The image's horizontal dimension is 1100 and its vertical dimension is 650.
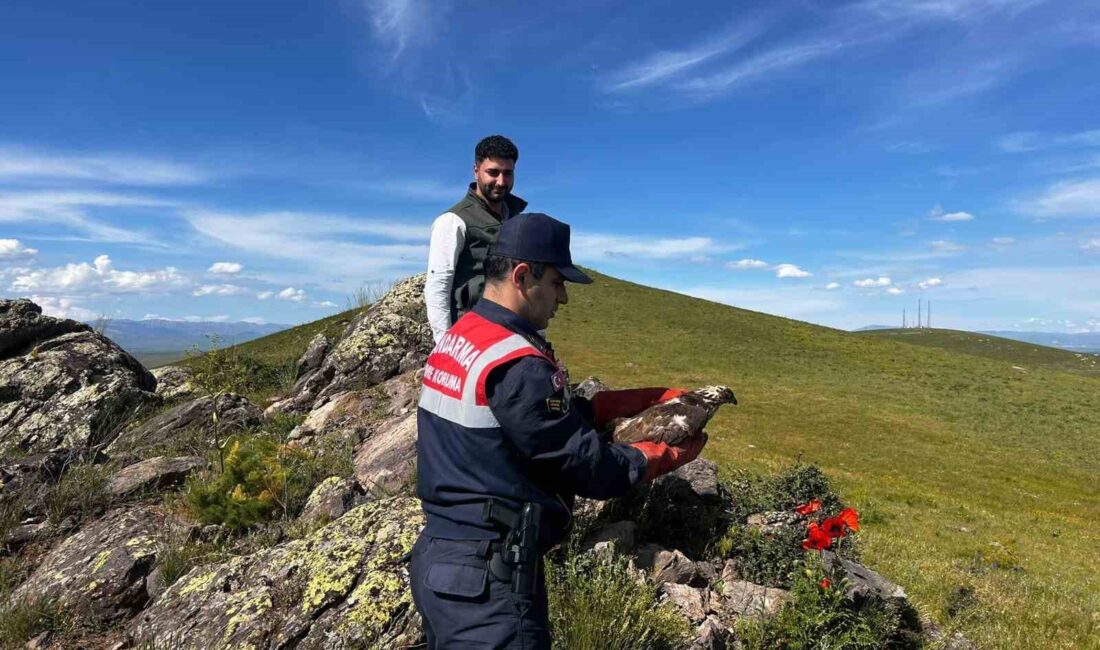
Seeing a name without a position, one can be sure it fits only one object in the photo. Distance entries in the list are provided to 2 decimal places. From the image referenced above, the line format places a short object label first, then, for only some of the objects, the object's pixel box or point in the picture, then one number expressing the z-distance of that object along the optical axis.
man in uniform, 2.72
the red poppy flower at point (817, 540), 5.18
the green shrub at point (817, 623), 4.69
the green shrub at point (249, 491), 6.56
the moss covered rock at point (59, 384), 9.91
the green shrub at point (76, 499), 7.38
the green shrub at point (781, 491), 6.97
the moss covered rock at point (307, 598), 4.48
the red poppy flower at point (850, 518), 5.23
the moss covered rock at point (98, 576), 5.61
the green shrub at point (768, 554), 5.69
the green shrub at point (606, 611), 4.38
